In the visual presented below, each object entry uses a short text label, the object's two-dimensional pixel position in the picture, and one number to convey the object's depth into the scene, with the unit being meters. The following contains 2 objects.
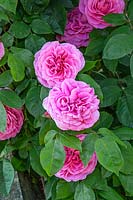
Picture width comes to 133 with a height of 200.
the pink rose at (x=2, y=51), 1.02
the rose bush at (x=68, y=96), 0.92
